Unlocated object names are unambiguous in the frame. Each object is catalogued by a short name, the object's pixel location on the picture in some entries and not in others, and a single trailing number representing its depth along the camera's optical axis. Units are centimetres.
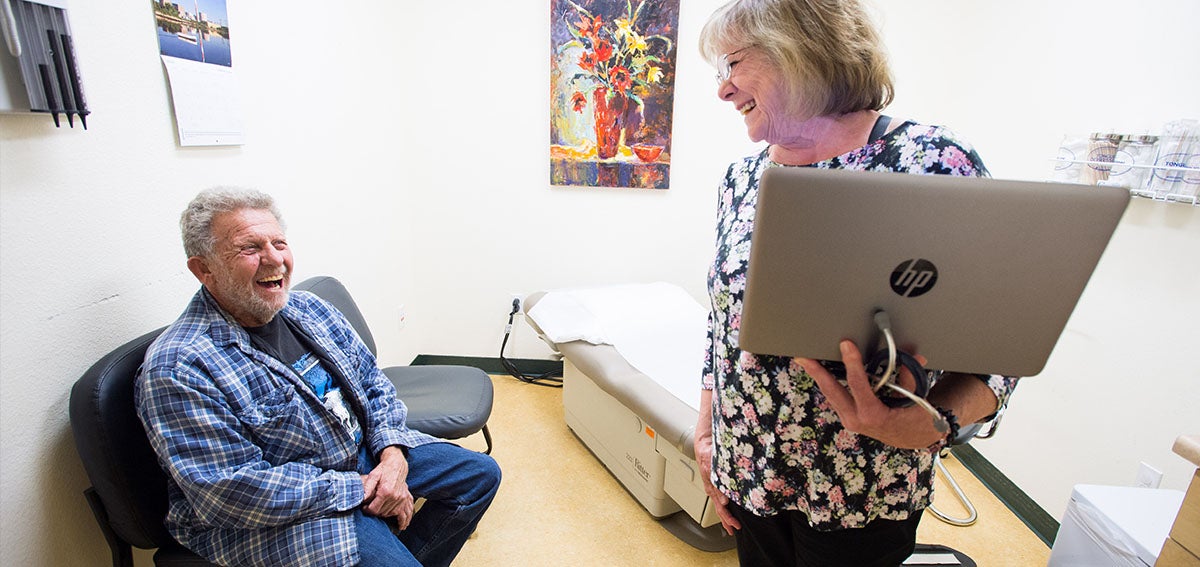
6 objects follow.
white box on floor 120
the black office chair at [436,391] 162
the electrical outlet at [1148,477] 146
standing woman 71
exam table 171
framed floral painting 240
